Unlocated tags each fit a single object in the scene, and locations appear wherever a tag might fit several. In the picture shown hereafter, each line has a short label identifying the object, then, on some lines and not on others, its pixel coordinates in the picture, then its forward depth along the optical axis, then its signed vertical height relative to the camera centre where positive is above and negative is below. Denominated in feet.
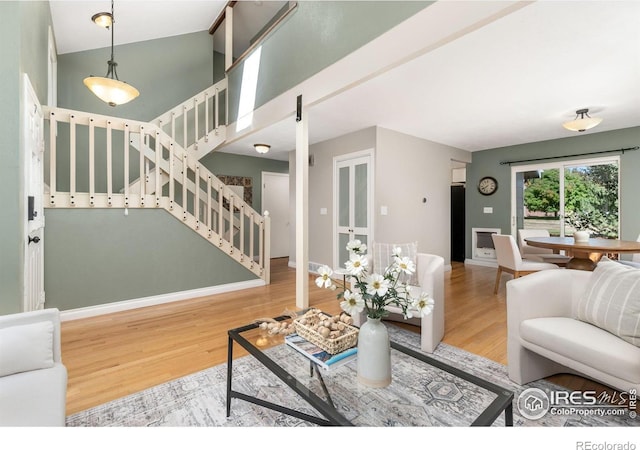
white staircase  10.50 +2.55
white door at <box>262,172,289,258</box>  23.24 +1.18
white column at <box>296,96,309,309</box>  10.67 +0.47
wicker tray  4.39 -1.89
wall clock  19.52 +2.47
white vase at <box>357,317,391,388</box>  3.96 -1.88
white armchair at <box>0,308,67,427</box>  3.44 -2.03
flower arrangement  3.97 -1.04
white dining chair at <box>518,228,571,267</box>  13.56 -1.71
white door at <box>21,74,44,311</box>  6.64 +0.63
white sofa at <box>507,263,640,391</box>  4.86 -2.13
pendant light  9.71 +4.67
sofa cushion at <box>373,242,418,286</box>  8.83 -1.10
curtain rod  14.48 +3.73
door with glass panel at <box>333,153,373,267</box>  14.51 +1.06
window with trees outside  15.42 +1.41
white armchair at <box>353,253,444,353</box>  7.55 -2.27
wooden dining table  10.11 -0.96
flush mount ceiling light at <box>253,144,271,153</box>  16.47 +4.31
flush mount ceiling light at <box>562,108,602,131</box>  11.51 +4.02
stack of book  4.24 -2.06
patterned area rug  4.99 -3.50
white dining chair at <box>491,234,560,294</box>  12.01 -1.79
